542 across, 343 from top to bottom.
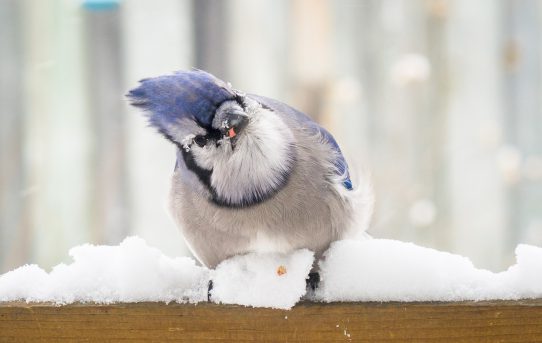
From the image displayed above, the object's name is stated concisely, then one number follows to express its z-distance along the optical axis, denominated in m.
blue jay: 2.13
